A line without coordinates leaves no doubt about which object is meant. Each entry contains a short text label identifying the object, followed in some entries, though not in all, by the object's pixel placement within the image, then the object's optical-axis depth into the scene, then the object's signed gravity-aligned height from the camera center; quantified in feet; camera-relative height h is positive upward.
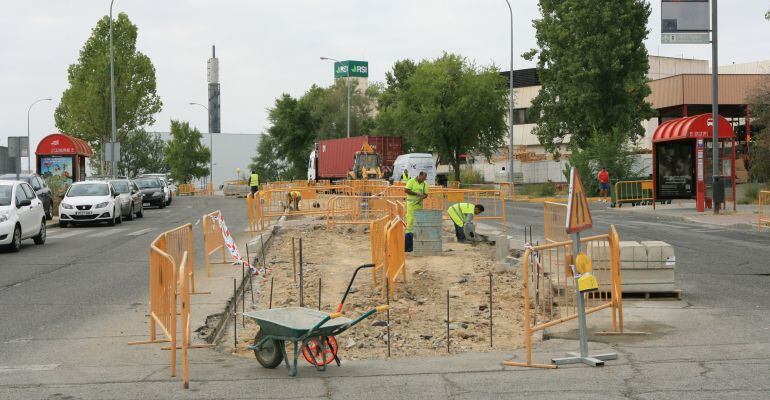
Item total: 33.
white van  158.40 +2.49
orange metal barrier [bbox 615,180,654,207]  129.29 -2.14
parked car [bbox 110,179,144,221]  107.00 -1.93
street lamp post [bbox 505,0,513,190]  170.54 +9.47
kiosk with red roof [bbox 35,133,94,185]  139.74 +3.96
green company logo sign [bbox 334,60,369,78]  346.13 +43.10
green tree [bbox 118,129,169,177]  333.42 +10.32
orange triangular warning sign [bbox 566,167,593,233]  27.04 -0.93
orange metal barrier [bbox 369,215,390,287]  43.37 -3.15
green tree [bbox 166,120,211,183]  307.19 +10.06
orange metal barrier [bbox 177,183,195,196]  277.85 -2.62
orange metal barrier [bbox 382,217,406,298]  39.65 -3.39
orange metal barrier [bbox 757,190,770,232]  78.48 -3.38
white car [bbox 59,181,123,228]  95.20 -2.47
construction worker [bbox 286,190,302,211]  92.68 -1.90
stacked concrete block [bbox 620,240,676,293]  39.17 -3.95
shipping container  183.62 +5.76
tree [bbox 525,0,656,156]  173.99 +22.00
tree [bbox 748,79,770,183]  135.13 +5.99
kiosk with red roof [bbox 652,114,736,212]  107.14 +2.14
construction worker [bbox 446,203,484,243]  66.28 -2.73
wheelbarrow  25.34 -4.22
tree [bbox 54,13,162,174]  184.65 +20.29
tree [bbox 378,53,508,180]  211.00 +16.40
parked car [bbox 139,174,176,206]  157.74 -1.86
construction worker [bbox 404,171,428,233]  61.46 -1.15
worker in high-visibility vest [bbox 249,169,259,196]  138.21 -0.18
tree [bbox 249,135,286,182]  376.99 +7.44
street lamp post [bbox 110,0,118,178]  140.56 +7.96
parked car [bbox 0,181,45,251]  64.23 -2.38
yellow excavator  169.27 +3.25
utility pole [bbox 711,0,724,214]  98.89 +8.59
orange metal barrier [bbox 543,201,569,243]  45.03 -2.27
